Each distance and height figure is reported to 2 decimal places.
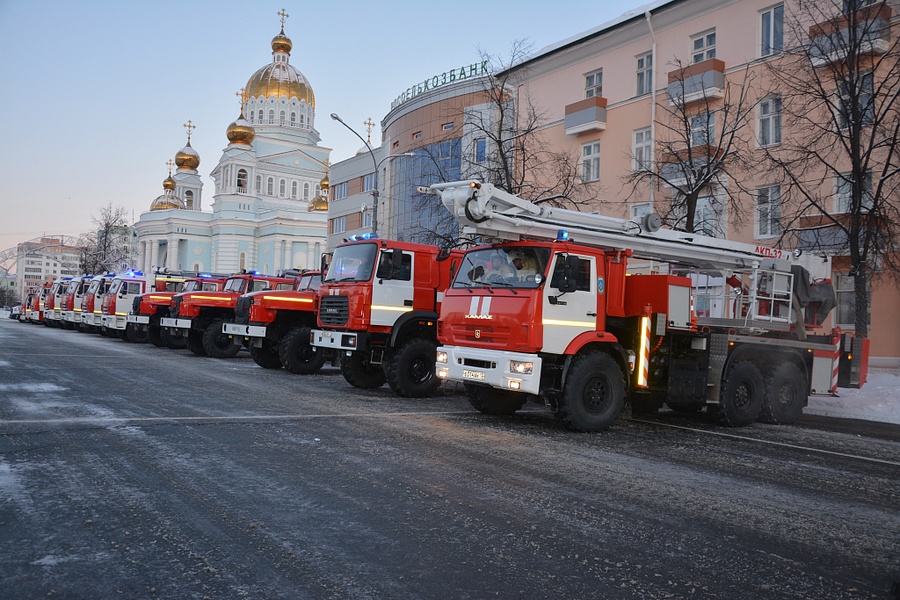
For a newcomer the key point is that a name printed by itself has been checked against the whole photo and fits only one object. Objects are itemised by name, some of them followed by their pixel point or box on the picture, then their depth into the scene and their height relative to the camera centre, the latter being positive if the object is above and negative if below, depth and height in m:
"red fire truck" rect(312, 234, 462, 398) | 13.12 +0.16
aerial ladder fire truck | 9.43 +0.07
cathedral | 89.69 +15.14
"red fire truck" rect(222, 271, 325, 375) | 16.83 -0.27
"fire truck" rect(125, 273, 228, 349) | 24.03 +0.10
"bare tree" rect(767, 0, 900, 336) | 15.08 +4.86
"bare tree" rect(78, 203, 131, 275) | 57.50 +5.34
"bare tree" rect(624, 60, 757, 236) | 20.94 +6.31
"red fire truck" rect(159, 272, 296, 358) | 20.86 -0.05
